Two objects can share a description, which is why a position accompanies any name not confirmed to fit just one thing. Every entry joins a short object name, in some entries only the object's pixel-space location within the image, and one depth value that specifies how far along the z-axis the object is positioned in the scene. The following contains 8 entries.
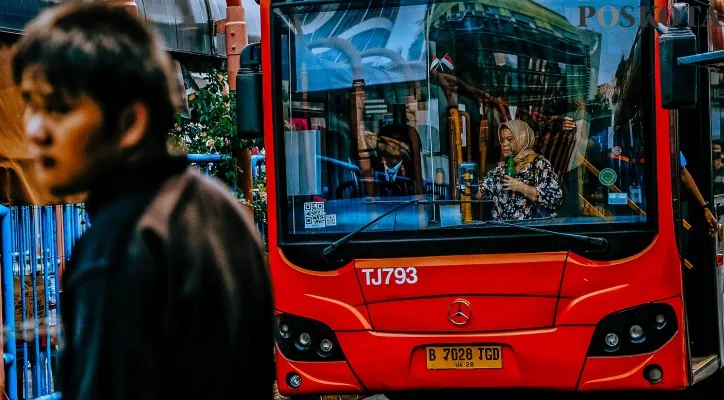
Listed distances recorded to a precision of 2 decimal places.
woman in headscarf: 7.25
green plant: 10.76
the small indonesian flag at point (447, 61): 7.32
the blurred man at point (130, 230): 2.07
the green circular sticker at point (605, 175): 7.22
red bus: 7.20
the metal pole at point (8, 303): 6.69
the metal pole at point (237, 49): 10.41
